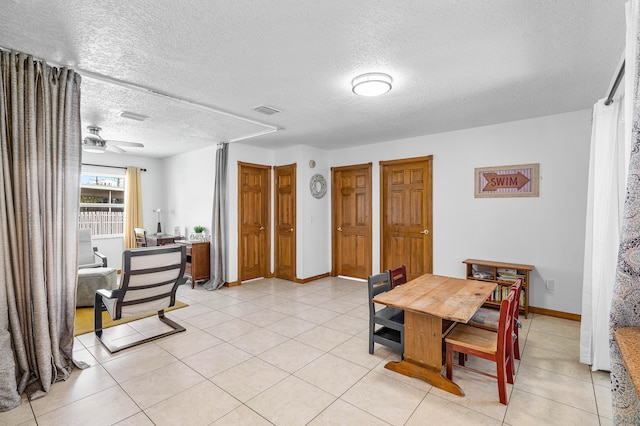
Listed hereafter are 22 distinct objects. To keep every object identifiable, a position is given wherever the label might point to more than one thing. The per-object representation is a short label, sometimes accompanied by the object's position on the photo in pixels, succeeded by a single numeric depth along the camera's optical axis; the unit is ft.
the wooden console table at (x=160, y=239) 19.18
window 20.10
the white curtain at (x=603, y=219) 7.95
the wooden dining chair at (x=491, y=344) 6.77
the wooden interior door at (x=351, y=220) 18.42
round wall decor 18.88
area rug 11.19
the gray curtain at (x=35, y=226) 7.04
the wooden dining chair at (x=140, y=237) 19.59
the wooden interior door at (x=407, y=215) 16.03
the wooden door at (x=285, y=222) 18.81
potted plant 18.81
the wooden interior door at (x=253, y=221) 18.29
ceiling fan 13.80
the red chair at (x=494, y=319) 7.95
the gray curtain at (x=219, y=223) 17.08
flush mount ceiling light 8.66
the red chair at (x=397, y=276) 10.27
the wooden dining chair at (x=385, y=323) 8.55
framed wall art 12.96
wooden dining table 7.38
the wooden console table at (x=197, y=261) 17.12
